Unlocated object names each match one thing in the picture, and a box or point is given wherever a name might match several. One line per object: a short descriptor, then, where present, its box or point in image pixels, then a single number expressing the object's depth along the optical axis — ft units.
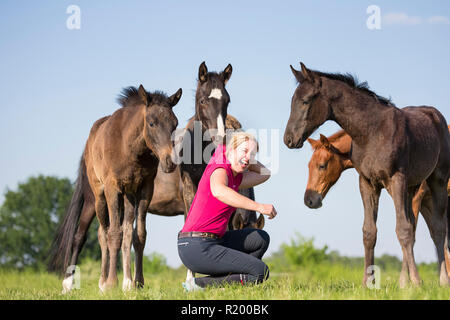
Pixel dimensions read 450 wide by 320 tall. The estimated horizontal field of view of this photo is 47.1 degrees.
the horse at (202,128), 24.56
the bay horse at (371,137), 22.40
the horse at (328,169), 30.19
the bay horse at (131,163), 23.98
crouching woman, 19.03
